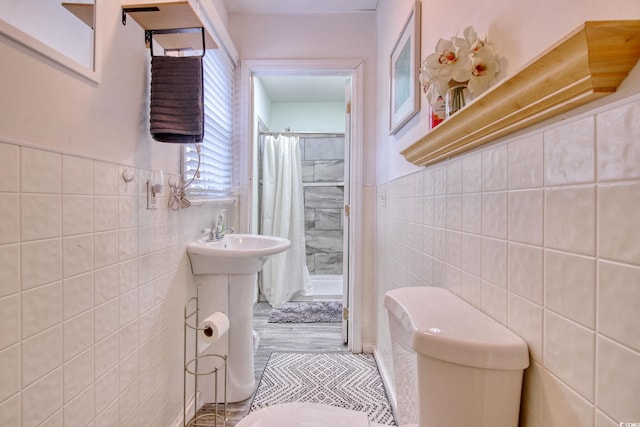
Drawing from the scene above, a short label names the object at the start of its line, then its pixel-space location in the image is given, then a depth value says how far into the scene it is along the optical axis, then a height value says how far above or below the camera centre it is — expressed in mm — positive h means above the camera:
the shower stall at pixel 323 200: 3900 +115
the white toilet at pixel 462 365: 604 -315
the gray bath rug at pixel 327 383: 1701 -1067
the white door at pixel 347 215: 2352 -48
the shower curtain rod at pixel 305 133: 3568 +925
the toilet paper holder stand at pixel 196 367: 1530 -847
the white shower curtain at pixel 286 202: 3465 +76
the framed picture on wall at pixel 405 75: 1332 +662
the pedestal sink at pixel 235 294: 1608 -468
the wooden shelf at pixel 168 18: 1068 +700
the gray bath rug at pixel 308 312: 2844 -1014
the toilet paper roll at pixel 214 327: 1364 -534
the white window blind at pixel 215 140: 1617 +436
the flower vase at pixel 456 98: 820 +305
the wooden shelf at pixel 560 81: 397 +205
